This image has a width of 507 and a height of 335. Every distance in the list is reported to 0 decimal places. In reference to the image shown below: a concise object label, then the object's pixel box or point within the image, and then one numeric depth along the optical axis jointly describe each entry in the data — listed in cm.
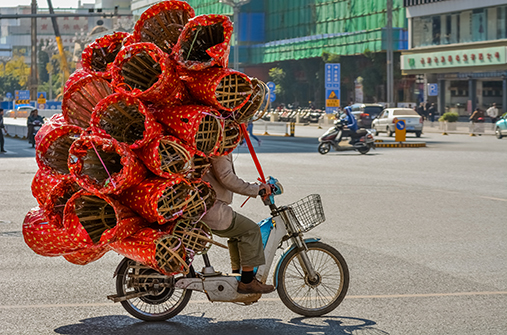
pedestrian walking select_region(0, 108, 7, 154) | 2939
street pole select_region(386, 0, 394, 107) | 5116
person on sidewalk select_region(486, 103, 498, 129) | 4956
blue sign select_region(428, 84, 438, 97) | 6056
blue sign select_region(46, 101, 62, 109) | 8822
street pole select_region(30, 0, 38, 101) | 5889
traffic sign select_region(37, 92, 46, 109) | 7720
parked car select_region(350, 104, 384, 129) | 4975
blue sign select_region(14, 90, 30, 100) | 9269
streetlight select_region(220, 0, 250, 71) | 5794
